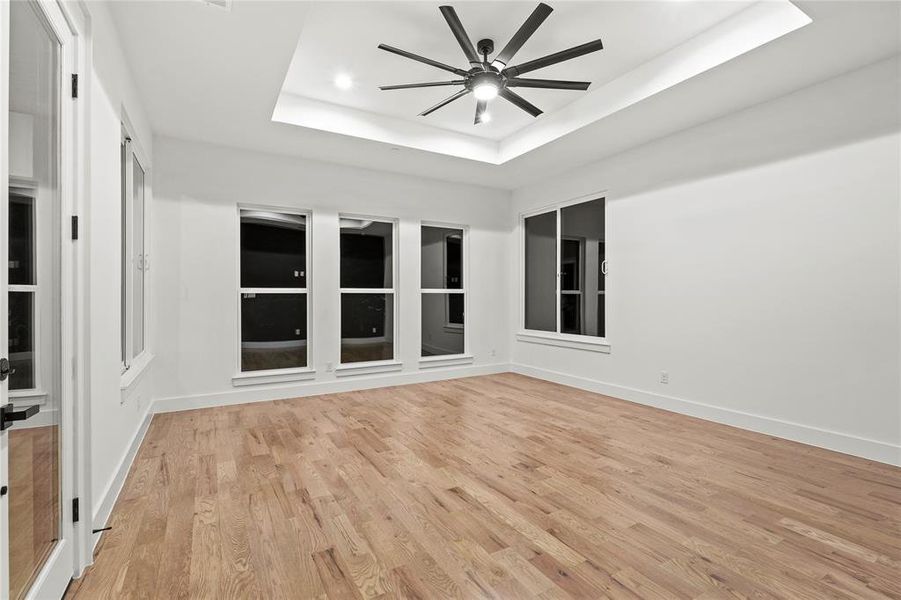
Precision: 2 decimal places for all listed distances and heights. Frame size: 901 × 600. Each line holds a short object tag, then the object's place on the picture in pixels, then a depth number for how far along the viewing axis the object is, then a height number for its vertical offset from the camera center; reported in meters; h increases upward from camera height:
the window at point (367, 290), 5.69 +0.12
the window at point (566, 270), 5.52 +0.40
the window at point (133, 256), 3.34 +0.37
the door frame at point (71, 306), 1.79 -0.03
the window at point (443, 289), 6.43 +0.13
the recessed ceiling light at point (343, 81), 3.86 +1.95
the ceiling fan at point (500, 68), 2.71 +1.64
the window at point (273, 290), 5.07 +0.11
